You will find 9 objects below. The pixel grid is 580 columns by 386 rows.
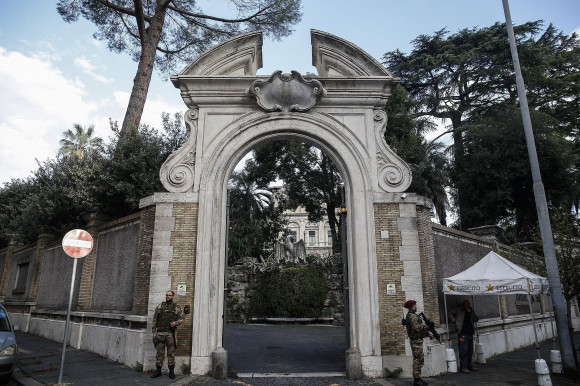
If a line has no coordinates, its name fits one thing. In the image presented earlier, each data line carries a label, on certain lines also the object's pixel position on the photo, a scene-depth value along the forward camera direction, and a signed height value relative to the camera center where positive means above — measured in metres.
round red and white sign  7.16 +0.83
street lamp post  7.77 +0.69
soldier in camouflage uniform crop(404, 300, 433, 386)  7.13 -0.86
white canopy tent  8.01 +0.18
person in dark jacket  8.78 -0.92
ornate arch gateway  8.04 +2.20
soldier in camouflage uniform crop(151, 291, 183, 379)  7.46 -0.71
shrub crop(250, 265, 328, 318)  19.78 -0.22
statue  22.66 +2.11
